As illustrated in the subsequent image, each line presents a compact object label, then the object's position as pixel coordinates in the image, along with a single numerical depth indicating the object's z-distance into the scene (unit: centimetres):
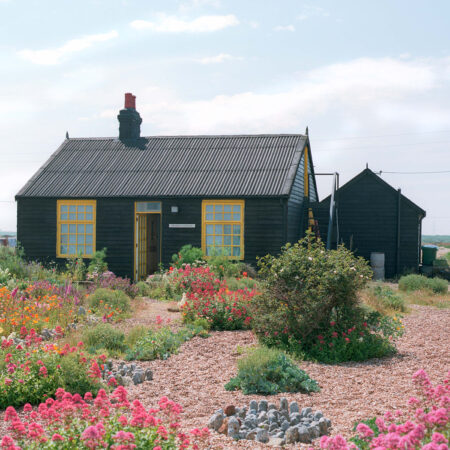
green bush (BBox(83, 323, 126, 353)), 755
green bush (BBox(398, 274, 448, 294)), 1445
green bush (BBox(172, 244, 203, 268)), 1553
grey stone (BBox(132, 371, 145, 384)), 611
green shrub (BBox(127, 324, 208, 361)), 713
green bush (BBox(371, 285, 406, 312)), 1106
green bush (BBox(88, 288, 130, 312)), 1065
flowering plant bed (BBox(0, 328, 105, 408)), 541
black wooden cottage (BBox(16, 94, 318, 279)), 1614
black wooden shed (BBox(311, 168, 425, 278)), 1894
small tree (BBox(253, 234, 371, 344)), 735
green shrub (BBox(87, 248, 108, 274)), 1618
